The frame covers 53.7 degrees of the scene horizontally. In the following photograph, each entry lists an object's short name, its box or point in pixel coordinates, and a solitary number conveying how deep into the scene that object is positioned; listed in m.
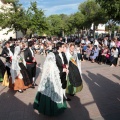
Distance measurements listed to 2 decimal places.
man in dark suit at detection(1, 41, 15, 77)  4.60
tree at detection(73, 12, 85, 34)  23.35
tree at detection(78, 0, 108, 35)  20.93
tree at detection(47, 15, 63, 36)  31.16
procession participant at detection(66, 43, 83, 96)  3.47
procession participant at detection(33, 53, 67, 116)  2.87
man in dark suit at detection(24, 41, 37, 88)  4.20
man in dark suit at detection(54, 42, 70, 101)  3.20
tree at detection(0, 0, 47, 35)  16.35
